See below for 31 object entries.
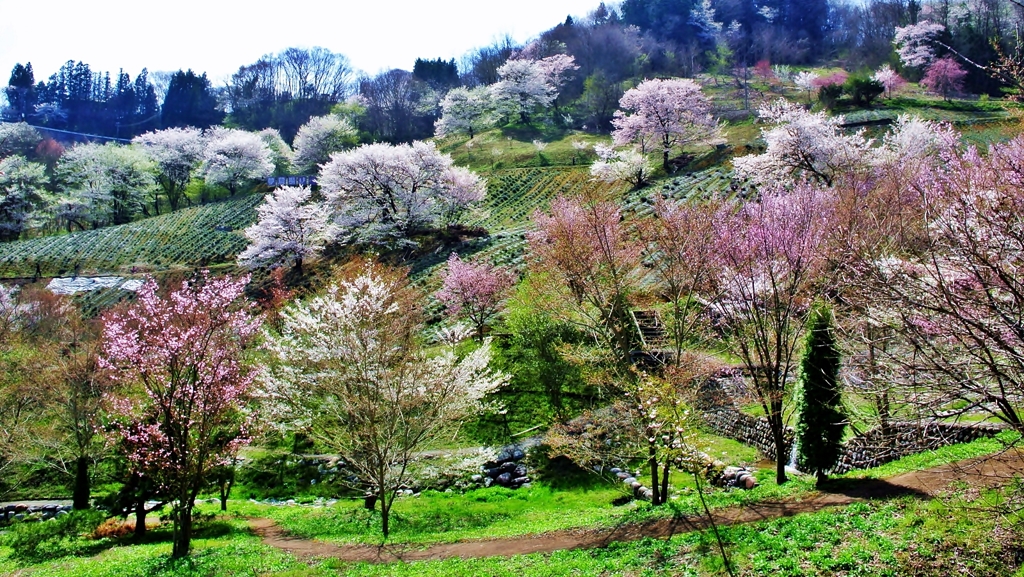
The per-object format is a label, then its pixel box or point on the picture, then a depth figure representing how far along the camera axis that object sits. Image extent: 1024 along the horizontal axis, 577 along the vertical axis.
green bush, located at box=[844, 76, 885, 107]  57.78
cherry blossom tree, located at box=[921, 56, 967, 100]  65.44
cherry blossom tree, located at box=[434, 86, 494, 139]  80.12
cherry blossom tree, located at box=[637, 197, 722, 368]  14.44
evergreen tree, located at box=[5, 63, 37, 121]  117.12
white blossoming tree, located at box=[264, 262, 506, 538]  13.66
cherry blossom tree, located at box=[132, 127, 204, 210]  74.31
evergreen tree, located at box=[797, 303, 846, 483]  12.50
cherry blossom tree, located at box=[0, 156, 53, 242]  63.42
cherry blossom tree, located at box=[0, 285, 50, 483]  20.25
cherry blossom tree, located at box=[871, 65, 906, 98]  62.06
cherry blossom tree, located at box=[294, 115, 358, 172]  77.94
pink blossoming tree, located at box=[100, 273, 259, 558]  12.38
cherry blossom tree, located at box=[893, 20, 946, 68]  71.50
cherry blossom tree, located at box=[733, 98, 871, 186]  35.03
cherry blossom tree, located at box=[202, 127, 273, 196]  71.00
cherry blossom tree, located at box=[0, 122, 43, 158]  85.81
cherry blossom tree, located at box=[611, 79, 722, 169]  53.47
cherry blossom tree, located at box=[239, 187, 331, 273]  44.56
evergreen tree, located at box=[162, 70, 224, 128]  109.44
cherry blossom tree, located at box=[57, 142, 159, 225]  67.06
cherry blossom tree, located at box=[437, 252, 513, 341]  28.28
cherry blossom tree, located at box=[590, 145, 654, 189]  50.00
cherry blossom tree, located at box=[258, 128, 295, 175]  81.00
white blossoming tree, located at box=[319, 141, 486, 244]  45.66
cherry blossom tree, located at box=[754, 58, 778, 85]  87.75
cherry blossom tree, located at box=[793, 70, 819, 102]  75.94
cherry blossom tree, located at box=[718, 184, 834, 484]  13.52
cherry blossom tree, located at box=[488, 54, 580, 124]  80.44
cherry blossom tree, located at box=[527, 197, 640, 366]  15.77
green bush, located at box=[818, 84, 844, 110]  59.69
